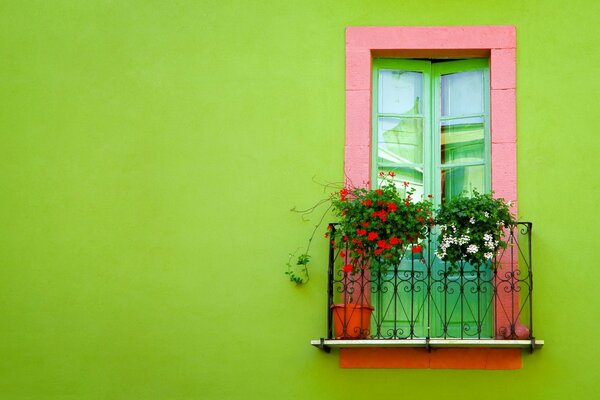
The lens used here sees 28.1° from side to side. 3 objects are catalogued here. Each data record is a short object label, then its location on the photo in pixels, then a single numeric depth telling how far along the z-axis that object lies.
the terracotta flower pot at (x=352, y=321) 8.28
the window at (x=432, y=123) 8.93
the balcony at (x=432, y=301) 8.29
